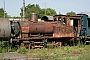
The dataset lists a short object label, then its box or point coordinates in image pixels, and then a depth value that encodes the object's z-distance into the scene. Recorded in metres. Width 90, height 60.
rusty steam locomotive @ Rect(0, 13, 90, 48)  15.77
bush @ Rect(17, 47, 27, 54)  14.07
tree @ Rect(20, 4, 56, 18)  76.74
